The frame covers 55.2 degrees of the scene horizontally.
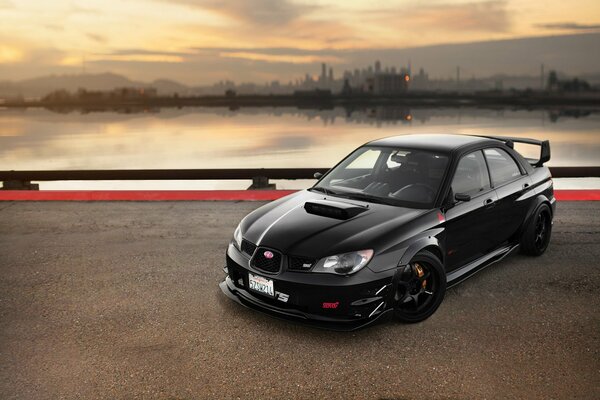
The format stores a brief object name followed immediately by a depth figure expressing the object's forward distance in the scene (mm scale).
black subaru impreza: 4559
